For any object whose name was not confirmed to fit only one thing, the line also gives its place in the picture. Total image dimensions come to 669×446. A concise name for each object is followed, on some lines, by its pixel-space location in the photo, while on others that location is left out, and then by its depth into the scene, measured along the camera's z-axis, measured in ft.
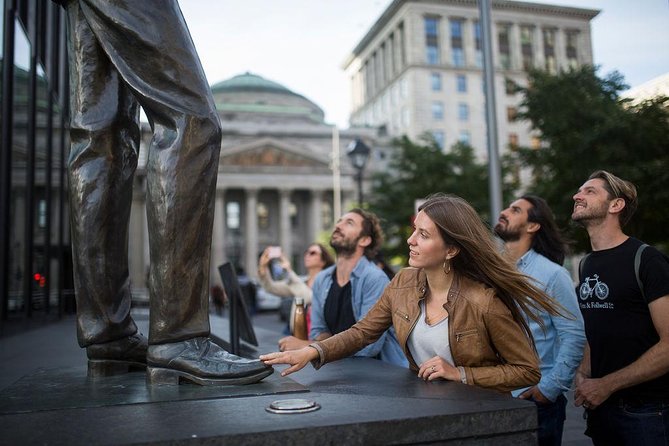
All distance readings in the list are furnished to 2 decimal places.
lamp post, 61.62
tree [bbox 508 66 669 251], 50.21
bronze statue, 8.43
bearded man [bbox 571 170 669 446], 10.64
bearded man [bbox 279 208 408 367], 14.64
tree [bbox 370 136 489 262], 120.06
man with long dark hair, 11.95
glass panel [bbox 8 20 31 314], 30.94
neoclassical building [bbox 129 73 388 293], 221.66
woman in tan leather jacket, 8.70
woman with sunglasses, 25.49
